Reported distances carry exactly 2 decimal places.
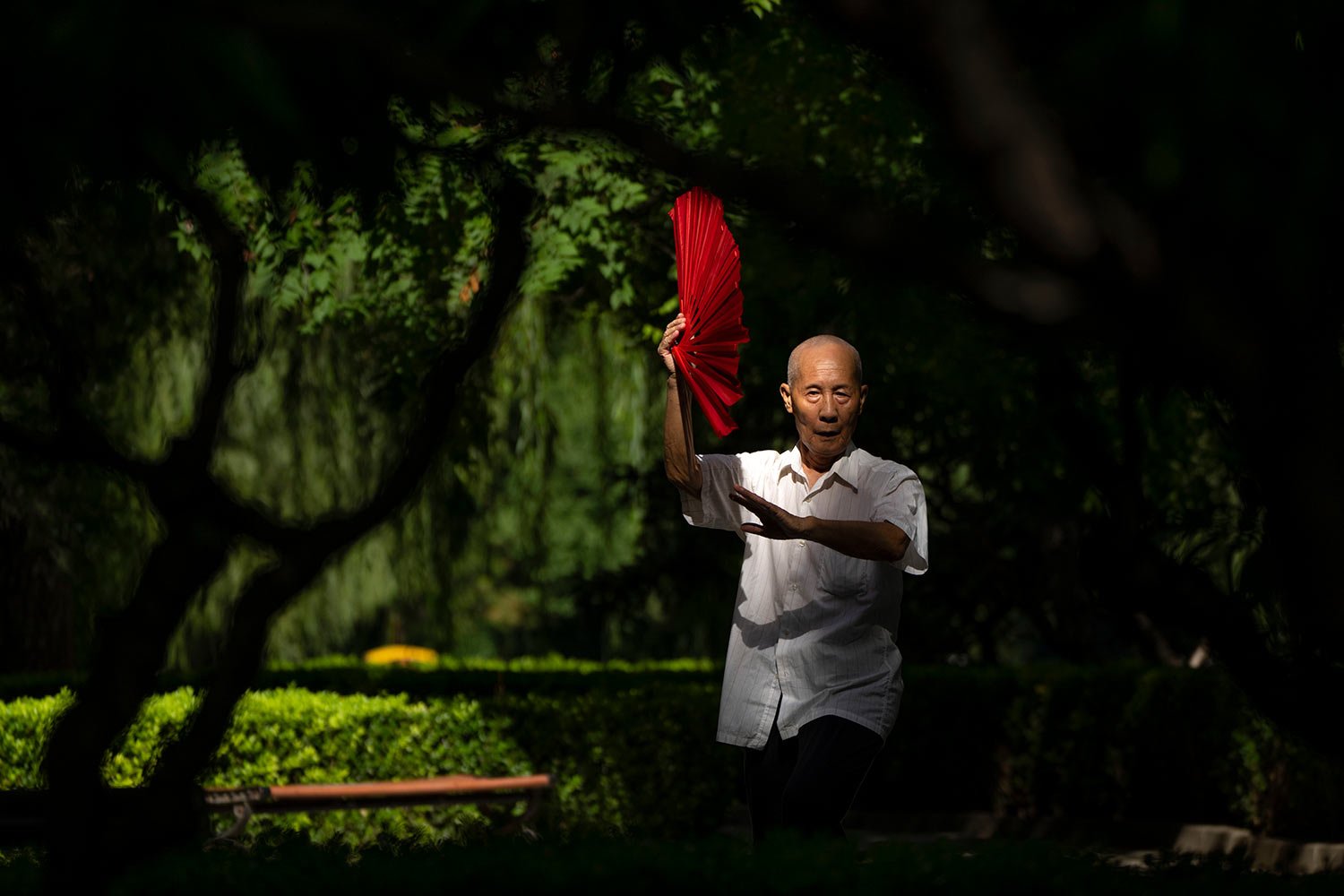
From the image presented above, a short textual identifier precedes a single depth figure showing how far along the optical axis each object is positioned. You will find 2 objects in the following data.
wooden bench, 18.89
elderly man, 9.79
